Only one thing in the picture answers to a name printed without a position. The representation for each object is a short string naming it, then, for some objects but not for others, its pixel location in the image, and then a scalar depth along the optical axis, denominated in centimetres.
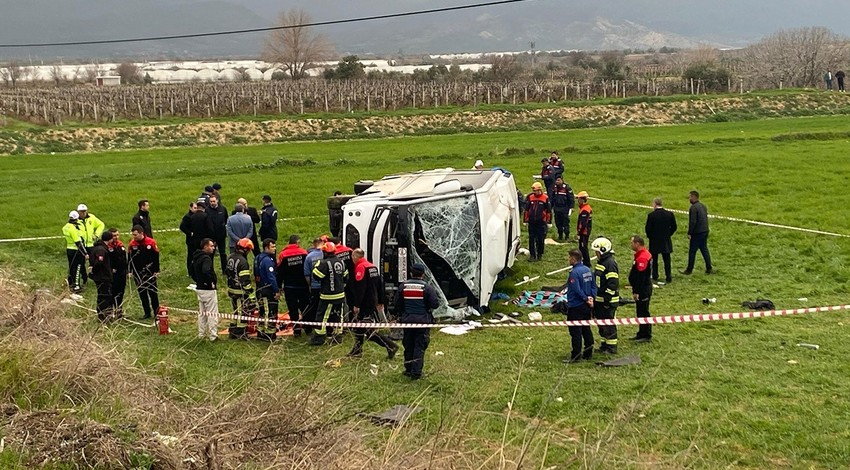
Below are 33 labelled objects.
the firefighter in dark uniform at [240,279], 1311
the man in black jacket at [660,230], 1650
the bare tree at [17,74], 11388
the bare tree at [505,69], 9449
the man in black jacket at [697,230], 1694
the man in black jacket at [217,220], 1755
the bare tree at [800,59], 8662
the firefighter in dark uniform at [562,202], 2025
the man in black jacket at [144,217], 1725
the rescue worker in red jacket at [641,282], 1252
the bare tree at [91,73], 13105
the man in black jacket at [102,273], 1392
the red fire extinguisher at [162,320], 1358
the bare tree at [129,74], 12579
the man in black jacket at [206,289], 1312
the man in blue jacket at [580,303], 1173
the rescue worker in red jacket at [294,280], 1370
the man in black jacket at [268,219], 1822
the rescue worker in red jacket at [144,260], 1450
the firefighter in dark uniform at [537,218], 1888
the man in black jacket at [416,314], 1103
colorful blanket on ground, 1538
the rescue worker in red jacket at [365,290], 1267
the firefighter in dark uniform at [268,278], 1343
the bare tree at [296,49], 12300
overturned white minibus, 1402
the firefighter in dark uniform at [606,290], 1197
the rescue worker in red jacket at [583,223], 1808
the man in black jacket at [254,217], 1845
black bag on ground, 1402
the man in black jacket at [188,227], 1711
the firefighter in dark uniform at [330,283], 1266
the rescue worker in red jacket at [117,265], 1443
